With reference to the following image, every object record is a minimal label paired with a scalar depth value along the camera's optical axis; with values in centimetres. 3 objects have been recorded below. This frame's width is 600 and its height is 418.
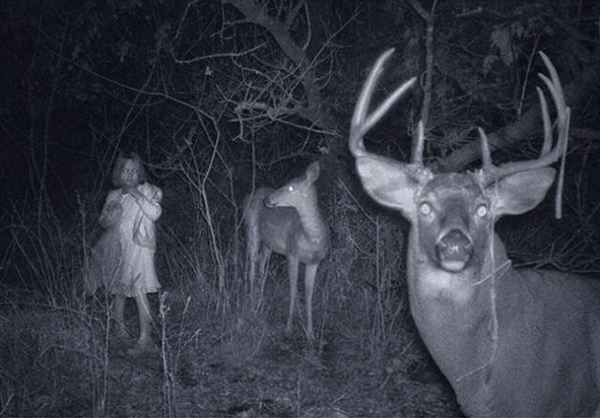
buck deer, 296
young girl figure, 546
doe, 655
